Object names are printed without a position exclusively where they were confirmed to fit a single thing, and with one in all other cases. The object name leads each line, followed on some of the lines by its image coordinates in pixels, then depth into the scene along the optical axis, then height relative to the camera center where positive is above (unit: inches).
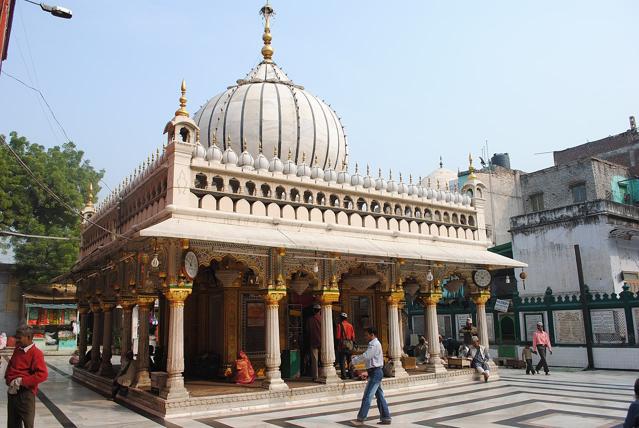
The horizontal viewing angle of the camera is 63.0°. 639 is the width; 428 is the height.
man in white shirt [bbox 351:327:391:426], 305.4 -47.5
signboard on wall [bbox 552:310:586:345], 599.2 -34.2
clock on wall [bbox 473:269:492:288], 521.3 +22.2
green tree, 1076.0 +226.2
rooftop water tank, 1294.3 +342.8
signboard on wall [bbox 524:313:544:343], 636.1 -28.4
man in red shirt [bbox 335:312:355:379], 430.0 -27.6
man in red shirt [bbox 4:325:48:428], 238.5 -27.2
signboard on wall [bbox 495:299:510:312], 669.3 -6.6
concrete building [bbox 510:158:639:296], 746.8 +77.2
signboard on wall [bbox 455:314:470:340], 743.1 -29.2
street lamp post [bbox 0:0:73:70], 293.9 +184.3
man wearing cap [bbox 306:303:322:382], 434.6 -25.5
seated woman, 408.5 -47.4
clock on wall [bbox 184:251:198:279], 351.9 +31.9
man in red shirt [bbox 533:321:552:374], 550.6 -46.4
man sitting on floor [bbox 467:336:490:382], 499.5 -55.8
